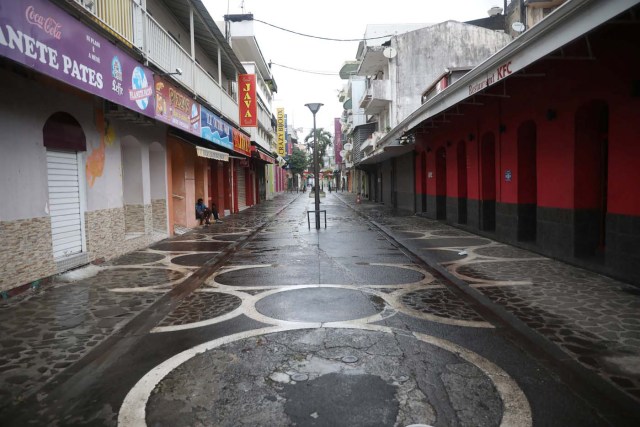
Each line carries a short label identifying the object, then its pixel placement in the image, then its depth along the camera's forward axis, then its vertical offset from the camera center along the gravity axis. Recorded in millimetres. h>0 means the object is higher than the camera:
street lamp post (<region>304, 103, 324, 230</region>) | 15898 +1001
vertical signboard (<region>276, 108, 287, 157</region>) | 46781 +6312
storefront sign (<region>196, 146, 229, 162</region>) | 14598 +1402
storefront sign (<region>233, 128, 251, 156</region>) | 20669 +2506
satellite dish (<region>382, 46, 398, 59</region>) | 26625 +8276
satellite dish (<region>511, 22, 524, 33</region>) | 15308 +5599
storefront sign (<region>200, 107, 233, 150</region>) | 15275 +2417
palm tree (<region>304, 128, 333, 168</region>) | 79438 +9436
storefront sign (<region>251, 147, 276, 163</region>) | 26797 +2527
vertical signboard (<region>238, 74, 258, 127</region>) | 21875 +4585
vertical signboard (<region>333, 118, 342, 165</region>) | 70712 +8864
